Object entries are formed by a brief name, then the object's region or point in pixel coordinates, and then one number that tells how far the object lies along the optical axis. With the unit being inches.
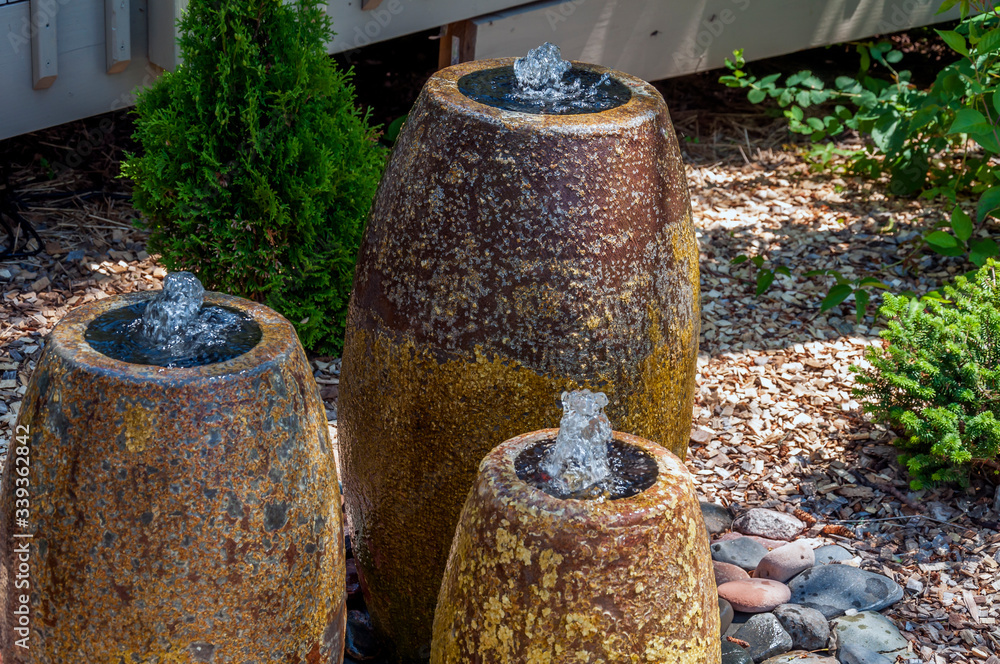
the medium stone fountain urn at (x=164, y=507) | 73.3
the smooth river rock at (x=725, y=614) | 128.8
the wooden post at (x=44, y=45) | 188.7
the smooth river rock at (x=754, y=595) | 131.8
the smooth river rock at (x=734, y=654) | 119.4
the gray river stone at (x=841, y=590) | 134.6
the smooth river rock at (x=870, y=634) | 126.2
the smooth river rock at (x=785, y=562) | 140.6
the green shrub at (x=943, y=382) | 151.9
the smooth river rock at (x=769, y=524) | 153.0
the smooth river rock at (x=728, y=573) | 138.6
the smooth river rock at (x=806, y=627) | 126.6
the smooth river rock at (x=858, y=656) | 123.6
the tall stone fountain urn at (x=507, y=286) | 94.1
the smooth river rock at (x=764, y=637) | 124.1
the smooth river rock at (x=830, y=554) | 147.3
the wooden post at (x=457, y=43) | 243.4
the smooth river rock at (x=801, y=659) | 120.5
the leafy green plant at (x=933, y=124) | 192.2
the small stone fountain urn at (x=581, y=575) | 72.1
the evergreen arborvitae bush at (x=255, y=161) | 170.6
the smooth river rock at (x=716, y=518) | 154.5
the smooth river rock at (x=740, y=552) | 144.6
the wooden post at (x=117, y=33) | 197.5
